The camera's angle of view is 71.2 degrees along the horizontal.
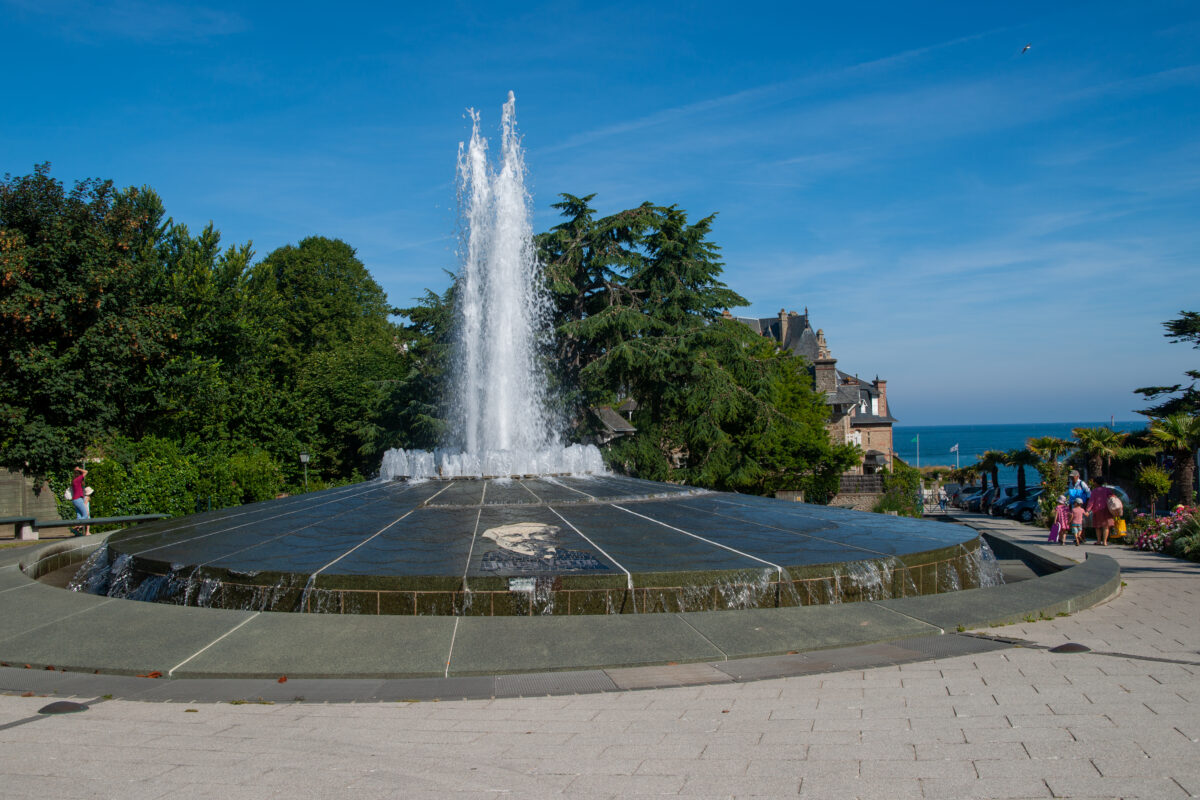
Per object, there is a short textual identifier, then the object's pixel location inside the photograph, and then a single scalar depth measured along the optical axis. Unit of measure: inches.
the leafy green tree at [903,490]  1180.5
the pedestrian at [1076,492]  665.0
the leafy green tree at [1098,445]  1108.5
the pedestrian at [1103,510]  653.9
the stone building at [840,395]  2536.9
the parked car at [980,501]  1497.3
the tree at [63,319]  924.0
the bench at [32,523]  676.4
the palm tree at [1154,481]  1058.7
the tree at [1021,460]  1520.8
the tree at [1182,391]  1236.5
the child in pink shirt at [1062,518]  665.6
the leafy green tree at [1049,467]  959.6
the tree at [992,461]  1837.1
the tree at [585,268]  1175.6
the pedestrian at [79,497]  716.0
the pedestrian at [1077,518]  654.5
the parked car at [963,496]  1739.3
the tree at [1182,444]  876.6
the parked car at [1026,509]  1242.4
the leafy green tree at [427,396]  1216.8
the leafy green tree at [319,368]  1616.6
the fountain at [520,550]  308.8
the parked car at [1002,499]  1375.5
